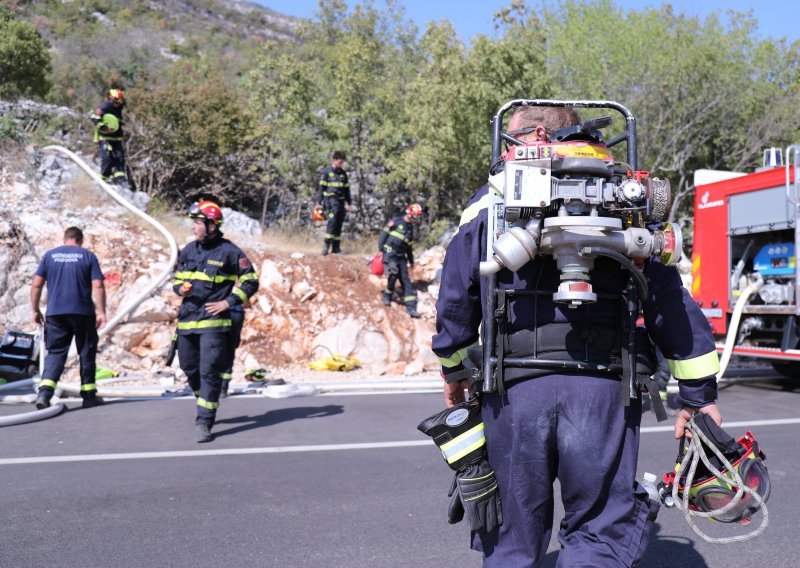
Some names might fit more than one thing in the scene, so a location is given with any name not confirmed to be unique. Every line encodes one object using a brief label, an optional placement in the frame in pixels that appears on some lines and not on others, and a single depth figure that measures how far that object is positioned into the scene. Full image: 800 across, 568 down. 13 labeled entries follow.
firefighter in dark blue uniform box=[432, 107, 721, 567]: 2.54
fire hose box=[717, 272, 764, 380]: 9.85
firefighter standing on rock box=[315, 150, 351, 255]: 14.36
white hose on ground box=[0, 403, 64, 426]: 7.02
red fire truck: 9.50
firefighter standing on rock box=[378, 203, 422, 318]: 12.91
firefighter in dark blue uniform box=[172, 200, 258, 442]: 6.71
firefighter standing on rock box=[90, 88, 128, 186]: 14.14
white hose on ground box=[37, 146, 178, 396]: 10.66
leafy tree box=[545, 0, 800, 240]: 17.39
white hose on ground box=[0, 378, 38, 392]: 8.55
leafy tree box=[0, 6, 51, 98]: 20.25
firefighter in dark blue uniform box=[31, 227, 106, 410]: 7.96
